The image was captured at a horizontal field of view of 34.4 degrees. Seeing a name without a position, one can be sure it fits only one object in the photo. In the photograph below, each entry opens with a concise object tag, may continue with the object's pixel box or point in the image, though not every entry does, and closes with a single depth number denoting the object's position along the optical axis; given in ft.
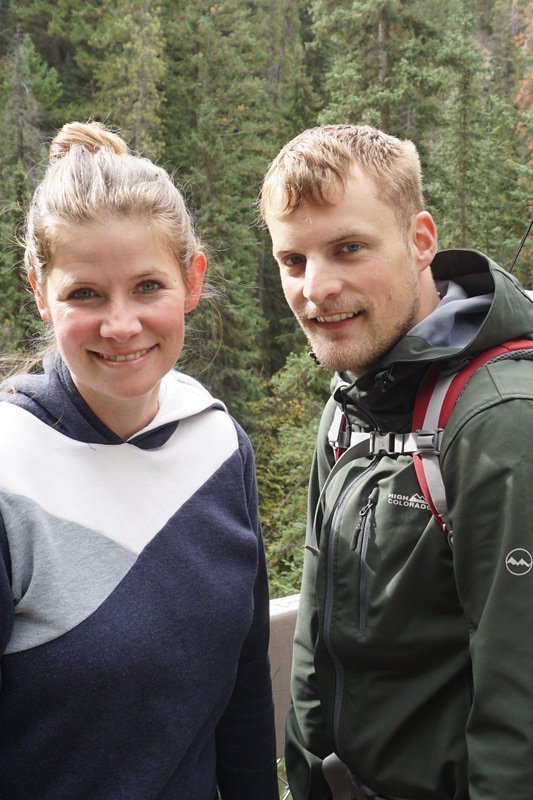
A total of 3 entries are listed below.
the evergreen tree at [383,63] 63.62
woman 5.85
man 5.78
